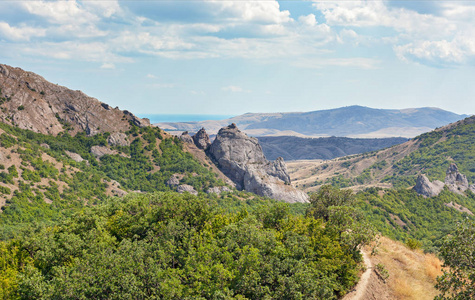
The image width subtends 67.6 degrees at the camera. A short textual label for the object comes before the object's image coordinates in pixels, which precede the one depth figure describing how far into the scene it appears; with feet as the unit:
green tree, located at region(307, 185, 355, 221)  232.73
